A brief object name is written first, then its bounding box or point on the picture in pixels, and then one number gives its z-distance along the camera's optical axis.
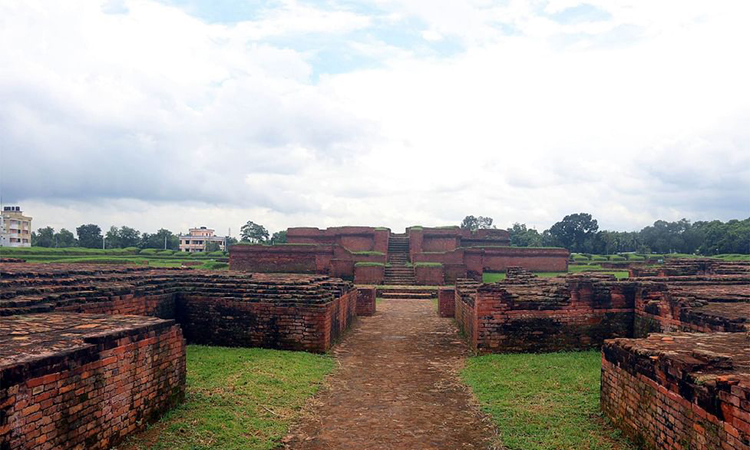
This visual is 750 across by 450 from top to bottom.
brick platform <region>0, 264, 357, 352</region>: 6.91
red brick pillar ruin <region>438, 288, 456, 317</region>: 12.89
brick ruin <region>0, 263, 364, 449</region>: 3.28
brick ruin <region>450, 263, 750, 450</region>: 3.22
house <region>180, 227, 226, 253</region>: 94.49
